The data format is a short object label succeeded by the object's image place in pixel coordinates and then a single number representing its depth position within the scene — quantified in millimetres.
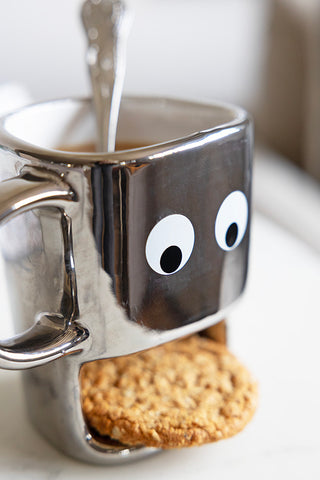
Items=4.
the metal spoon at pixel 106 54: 418
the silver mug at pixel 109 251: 348
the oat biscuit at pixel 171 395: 371
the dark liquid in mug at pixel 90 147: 429
